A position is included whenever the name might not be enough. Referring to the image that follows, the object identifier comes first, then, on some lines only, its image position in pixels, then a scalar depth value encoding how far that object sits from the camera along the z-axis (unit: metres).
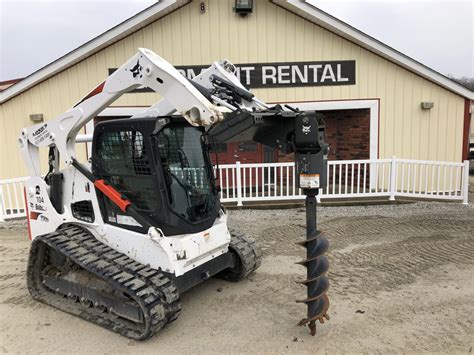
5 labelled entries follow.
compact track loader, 3.48
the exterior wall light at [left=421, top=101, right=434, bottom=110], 9.81
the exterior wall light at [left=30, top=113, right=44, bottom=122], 9.51
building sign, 9.84
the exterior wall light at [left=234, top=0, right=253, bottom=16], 9.29
